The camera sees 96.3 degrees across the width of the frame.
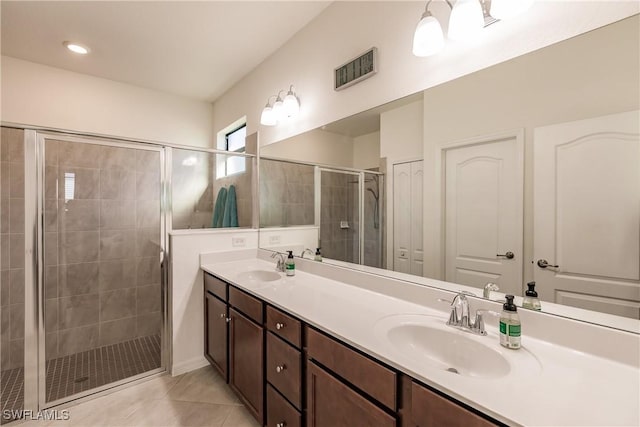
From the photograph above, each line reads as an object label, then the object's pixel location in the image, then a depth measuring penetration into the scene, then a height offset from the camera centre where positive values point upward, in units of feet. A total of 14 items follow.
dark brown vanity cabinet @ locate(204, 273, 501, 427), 2.63 -2.06
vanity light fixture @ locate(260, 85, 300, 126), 7.43 +2.77
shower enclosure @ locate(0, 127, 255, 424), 6.19 -1.14
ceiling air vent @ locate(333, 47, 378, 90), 5.56 +2.95
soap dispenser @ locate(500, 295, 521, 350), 3.02 -1.22
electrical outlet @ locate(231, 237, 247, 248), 8.14 -0.86
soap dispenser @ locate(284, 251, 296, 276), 6.48 -1.26
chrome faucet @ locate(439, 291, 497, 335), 3.41 -1.30
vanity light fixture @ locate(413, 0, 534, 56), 3.64 +2.65
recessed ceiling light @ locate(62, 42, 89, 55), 7.74 +4.52
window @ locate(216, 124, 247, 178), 8.67 +1.45
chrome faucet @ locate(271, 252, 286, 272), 6.93 -1.24
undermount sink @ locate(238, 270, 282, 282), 6.66 -1.52
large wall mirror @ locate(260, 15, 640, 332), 2.96 +0.44
